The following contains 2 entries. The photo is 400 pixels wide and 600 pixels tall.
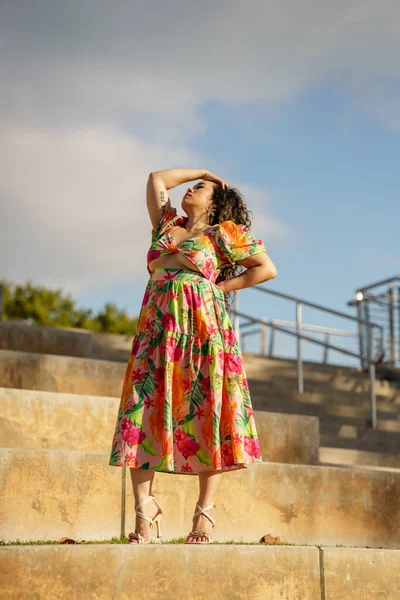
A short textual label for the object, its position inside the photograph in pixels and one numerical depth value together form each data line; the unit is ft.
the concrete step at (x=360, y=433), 24.58
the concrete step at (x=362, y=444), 23.57
